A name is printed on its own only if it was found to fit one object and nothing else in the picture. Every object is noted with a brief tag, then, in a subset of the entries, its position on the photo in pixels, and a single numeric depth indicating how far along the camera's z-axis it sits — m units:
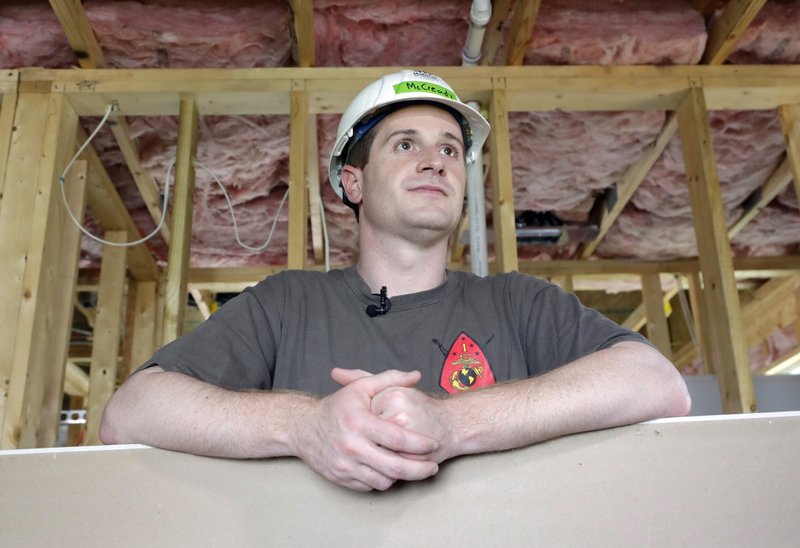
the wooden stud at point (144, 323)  4.59
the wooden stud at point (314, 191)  3.53
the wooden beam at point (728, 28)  2.82
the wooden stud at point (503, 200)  2.60
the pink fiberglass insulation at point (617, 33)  2.98
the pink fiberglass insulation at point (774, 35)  3.03
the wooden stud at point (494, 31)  2.86
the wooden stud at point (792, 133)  3.00
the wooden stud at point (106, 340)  3.98
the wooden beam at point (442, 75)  2.85
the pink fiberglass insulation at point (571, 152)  3.68
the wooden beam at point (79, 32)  2.70
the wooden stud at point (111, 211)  3.66
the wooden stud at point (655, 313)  4.89
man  0.95
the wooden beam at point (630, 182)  3.70
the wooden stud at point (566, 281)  5.20
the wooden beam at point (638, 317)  6.20
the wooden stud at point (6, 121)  2.73
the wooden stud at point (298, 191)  2.53
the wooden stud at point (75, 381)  6.82
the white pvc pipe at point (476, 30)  2.65
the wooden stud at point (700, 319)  4.96
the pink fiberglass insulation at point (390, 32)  2.96
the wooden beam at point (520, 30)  2.77
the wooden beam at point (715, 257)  2.52
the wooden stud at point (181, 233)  2.53
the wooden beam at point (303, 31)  2.70
